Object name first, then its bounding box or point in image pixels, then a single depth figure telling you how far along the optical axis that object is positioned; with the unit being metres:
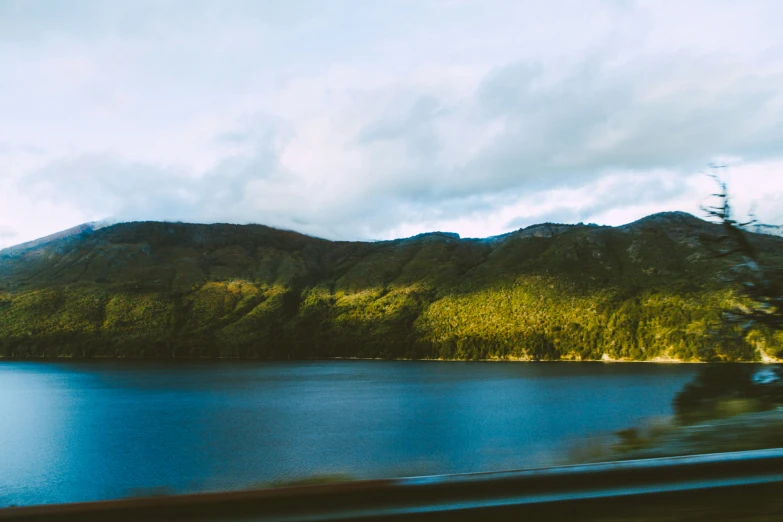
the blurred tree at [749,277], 7.17
